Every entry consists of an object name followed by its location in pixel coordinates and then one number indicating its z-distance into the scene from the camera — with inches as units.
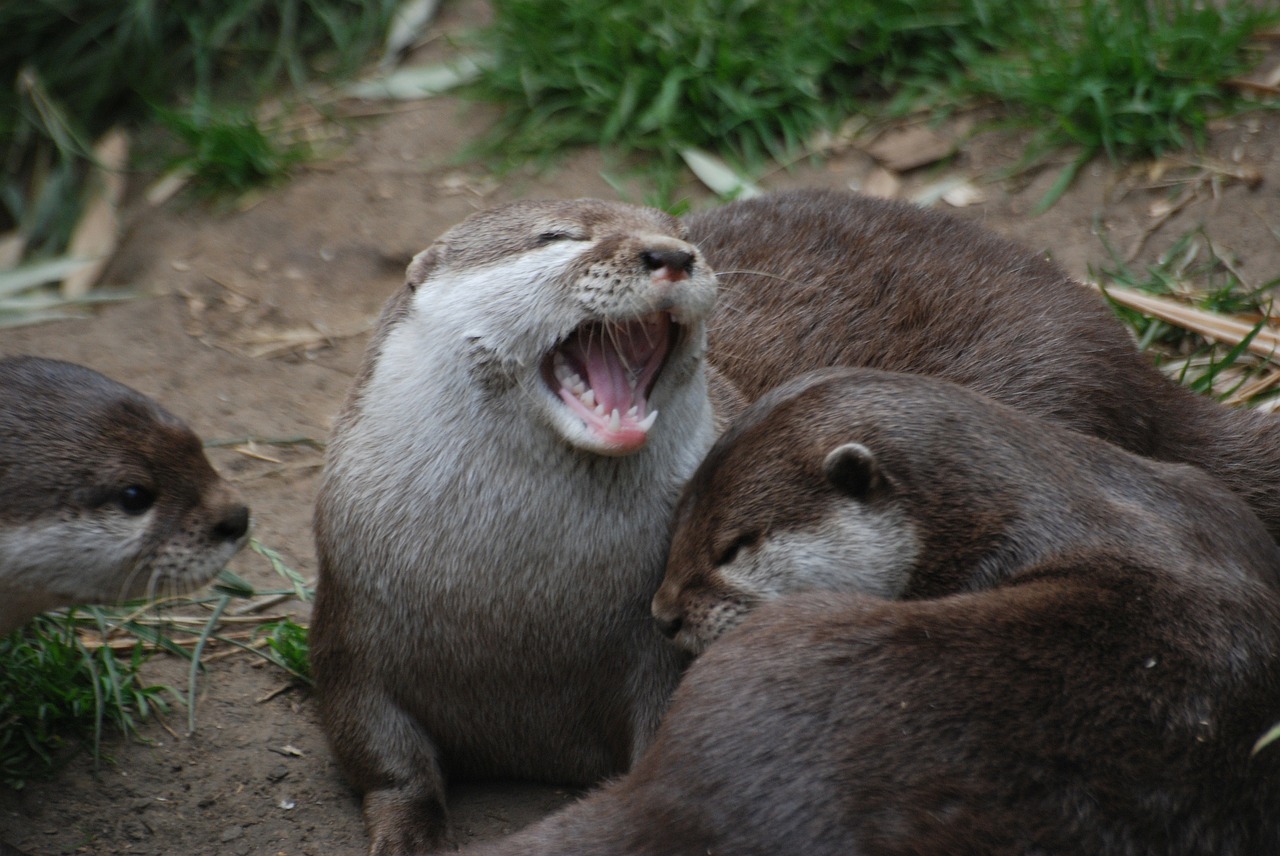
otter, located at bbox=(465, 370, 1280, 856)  149.5
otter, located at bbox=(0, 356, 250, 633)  200.8
